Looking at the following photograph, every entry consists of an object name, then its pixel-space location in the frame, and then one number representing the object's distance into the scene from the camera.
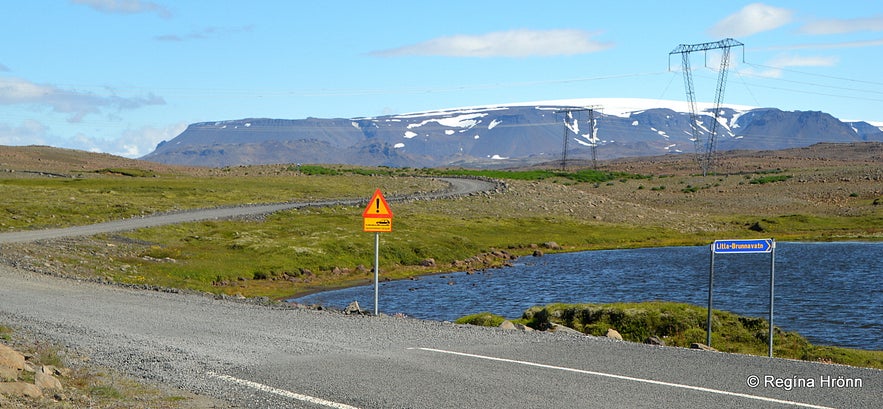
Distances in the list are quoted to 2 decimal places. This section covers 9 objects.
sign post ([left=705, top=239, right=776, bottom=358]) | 23.00
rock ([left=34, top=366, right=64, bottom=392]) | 15.24
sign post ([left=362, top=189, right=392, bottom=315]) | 28.91
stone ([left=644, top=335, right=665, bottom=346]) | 25.32
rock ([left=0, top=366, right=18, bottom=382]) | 14.91
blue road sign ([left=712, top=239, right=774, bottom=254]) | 23.09
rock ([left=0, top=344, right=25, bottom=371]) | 15.97
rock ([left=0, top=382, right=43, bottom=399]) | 14.24
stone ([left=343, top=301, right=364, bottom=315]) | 27.67
